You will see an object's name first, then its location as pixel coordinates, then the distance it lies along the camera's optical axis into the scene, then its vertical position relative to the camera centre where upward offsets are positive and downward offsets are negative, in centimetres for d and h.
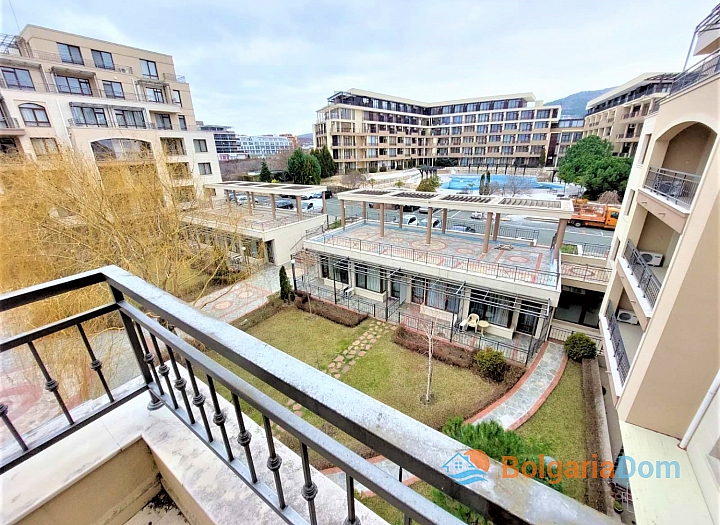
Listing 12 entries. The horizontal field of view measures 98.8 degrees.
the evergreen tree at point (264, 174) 3120 -192
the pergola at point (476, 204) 1001 -192
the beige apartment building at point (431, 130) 3953 +271
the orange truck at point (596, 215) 2111 -457
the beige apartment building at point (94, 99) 1627 +329
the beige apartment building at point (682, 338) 415 -288
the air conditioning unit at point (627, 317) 775 -411
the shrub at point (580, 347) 915 -568
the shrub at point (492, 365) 862 -576
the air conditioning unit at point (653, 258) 753 -261
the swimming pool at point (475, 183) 3539 -398
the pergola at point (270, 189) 1651 -189
